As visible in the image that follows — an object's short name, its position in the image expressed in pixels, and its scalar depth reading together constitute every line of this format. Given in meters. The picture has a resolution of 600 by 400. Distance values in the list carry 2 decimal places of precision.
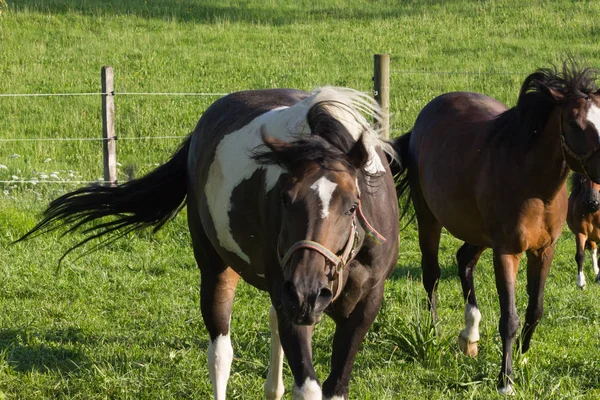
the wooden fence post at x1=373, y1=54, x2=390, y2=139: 18.14
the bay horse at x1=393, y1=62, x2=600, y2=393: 9.66
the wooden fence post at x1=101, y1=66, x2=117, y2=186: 18.87
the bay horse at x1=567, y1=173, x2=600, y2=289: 15.21
